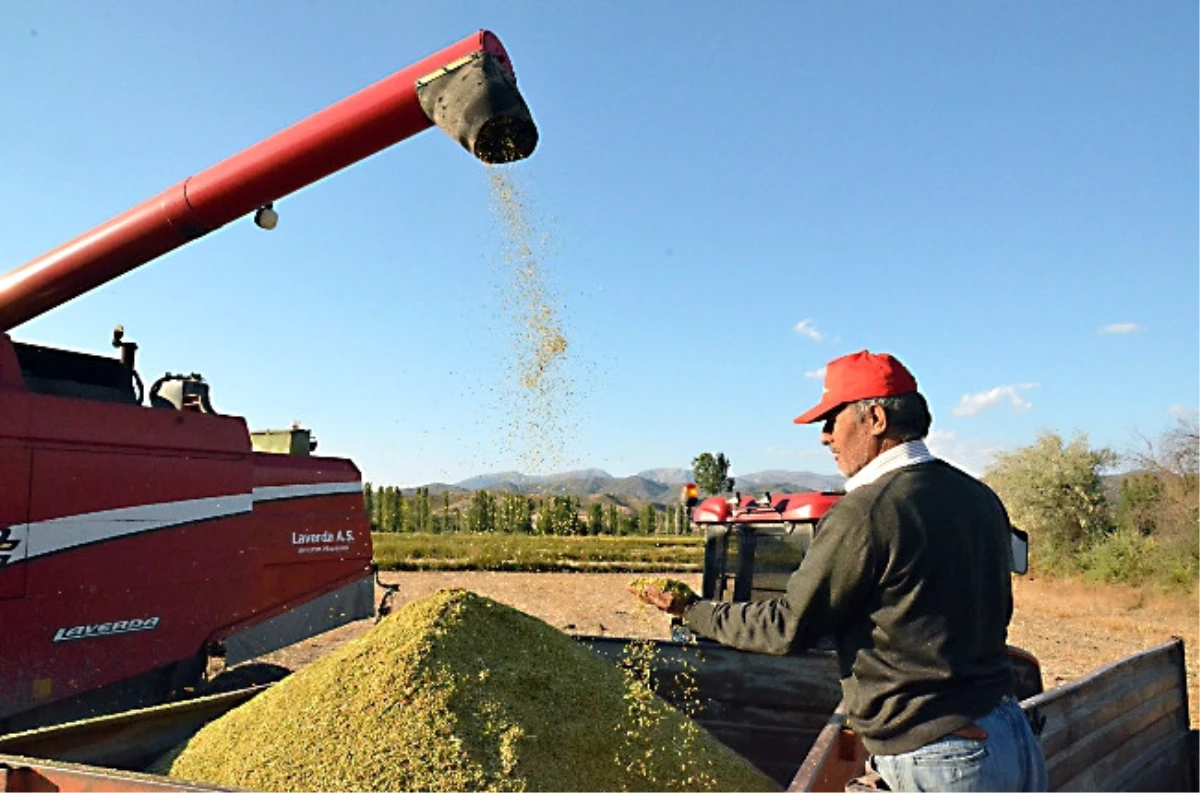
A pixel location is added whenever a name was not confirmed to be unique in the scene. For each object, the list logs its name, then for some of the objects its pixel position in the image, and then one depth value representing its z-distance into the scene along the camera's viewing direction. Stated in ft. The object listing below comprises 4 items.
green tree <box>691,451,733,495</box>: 189.14
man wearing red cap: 6.63
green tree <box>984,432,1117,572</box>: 67.92
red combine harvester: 13.24
